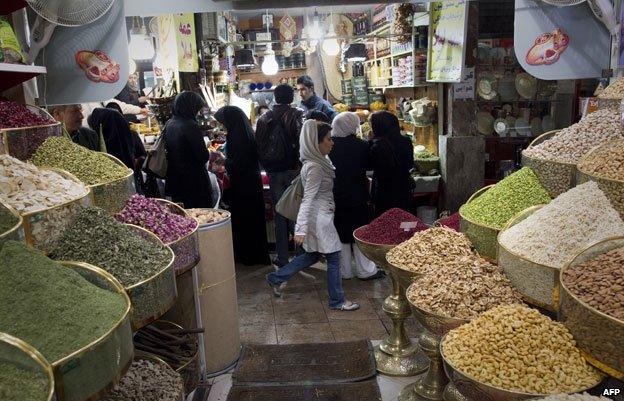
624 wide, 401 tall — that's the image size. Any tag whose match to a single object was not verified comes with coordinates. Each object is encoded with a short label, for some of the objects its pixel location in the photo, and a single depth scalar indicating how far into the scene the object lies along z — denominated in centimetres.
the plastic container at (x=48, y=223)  194
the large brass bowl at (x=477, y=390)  185
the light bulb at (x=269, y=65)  1110
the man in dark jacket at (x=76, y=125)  436
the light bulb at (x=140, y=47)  691
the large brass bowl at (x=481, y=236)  286
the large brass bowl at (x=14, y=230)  174
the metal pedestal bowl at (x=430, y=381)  321
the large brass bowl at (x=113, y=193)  256
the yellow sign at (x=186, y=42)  653
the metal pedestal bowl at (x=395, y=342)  381
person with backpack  583
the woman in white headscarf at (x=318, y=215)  465
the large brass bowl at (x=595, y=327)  171
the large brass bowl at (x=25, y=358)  135
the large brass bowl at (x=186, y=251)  279
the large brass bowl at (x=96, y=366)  147
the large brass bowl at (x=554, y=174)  274
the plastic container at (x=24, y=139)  239
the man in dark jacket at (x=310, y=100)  707
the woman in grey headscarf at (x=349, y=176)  535
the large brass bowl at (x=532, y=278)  217
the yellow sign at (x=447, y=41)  591
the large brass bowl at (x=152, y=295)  204
